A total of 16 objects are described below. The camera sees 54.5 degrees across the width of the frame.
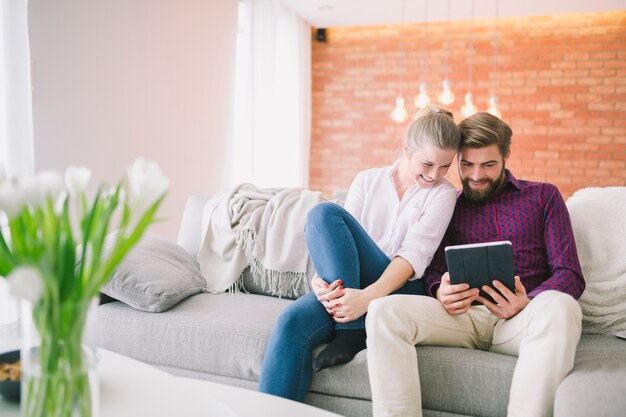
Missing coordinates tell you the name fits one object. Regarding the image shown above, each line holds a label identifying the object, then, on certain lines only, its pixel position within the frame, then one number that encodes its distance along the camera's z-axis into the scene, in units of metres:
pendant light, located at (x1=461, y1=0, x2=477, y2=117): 6.06
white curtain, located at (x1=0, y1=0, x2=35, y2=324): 2.76
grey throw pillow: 2.08
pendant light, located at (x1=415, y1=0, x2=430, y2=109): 6.04
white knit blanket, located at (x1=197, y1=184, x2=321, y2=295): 2.38
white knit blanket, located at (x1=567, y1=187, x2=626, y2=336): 1.93
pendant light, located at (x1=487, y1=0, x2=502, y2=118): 6.00
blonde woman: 1.75
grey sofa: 1.45
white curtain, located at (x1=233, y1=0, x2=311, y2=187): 5.31
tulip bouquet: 0.73
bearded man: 1.50
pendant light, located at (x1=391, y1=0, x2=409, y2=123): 5.06
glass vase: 0.75
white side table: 1.07
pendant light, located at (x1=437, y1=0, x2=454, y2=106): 5.01
